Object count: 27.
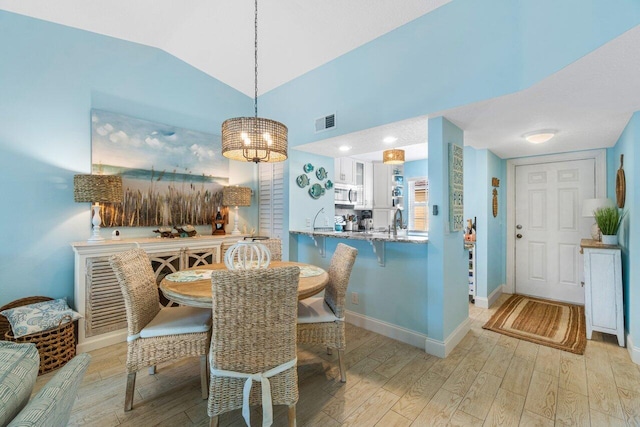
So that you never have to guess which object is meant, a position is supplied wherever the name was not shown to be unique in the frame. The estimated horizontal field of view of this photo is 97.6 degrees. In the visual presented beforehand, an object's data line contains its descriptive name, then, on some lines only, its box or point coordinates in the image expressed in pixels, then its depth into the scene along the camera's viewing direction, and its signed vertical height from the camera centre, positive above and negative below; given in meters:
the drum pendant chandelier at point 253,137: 2.00 +0.57
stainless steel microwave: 5.07 +0.37
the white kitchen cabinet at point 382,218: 5.80 -0.07
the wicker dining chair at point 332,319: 2.10 -0.78
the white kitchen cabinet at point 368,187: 5.72 +0.56
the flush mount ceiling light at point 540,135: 2.92 +0.83
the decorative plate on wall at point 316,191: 4.05 +0.35
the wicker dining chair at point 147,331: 1.80 -0.77
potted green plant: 2.98 -0.10
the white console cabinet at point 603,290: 2.75 -0.77
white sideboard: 2.57 -0.69
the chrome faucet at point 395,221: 3.05 -0.08
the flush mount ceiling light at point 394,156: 3.79 +0.80
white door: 3.89 -0.19
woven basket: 2.23 -1.03
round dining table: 1.71 -0.49
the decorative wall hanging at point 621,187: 2.84 +0.27
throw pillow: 2.22 -0.83
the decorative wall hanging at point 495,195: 4.06 +0.27
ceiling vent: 3.25 +1.09
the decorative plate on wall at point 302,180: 3.87 +0.48
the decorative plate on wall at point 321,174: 4.16 +0.62
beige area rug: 2.82 -1.27
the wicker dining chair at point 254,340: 1.39 -0.66
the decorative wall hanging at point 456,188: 2.65 +0.26
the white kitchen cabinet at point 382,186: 5.75 +0.59
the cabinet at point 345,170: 5.04 +0.82
